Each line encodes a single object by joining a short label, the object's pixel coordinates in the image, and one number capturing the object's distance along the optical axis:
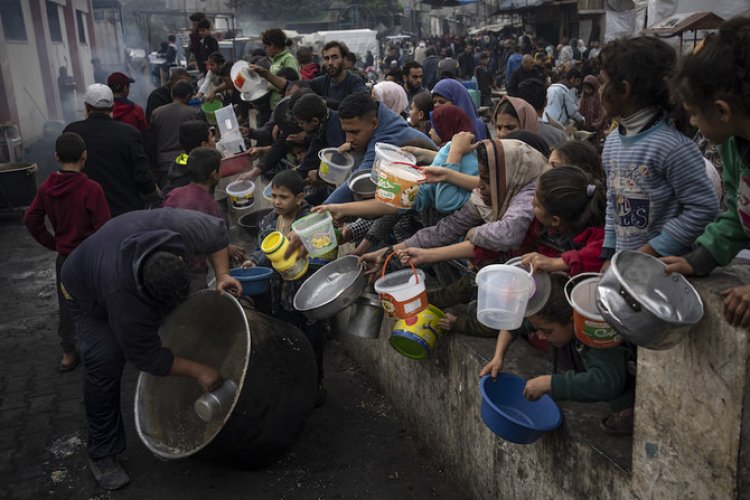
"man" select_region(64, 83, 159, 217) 6.20
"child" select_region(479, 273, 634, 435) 2.74
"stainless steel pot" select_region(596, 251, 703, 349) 2.05
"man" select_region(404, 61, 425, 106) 9.82
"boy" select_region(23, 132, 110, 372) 5.20
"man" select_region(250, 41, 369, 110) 7.21
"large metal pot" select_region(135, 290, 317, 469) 3.76
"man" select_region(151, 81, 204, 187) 7.88
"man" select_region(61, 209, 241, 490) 3.36
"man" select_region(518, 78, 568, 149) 6.51
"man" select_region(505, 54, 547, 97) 13.35
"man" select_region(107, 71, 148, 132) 7.76
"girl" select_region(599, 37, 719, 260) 2.56
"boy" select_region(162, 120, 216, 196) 6.15
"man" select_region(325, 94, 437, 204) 4.58
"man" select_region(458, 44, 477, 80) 22.41
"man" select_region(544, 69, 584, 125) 8.80
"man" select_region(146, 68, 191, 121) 9.23
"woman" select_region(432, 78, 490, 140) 6.27
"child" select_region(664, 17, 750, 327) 2.01
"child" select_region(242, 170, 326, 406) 4.68
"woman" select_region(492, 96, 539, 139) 4.98
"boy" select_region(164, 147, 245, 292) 5.00
